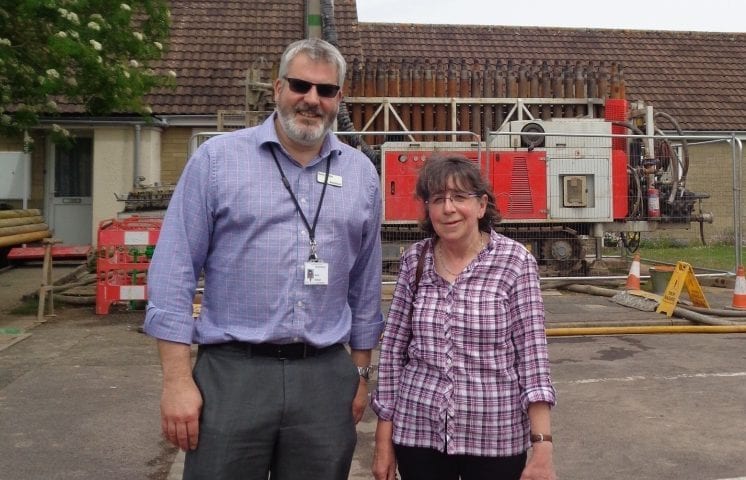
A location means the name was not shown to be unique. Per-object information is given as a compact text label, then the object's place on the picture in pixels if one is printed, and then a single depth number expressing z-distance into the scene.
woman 2.42
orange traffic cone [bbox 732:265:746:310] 8.97
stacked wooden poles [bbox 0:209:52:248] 11.24
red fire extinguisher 11.01
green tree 8.28
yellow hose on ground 8.02
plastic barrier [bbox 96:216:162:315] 8.91
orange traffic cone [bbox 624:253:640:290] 10.08
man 2.34
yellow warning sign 8.68
